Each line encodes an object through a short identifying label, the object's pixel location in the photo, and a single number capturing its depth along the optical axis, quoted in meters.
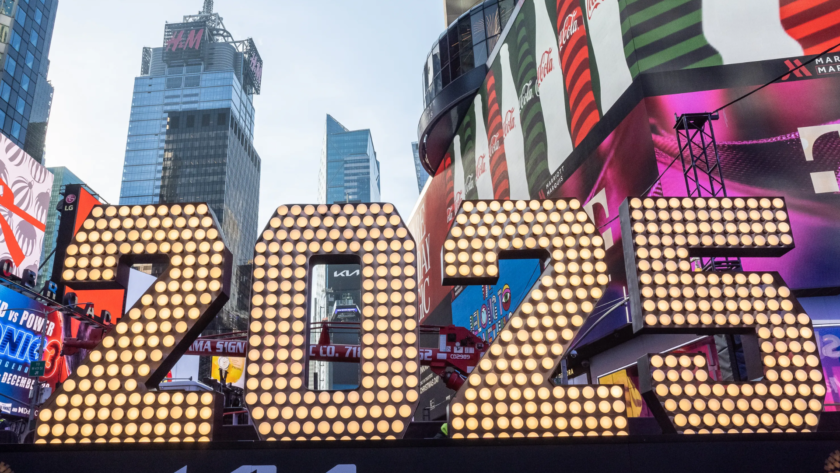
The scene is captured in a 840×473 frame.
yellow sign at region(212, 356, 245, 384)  40.78
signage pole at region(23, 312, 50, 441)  19.66
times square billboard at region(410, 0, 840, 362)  15.90
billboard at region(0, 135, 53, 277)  26.12
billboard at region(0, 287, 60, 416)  22.02
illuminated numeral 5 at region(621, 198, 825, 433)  5.26
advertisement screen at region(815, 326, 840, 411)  14.21
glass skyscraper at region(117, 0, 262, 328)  147.62
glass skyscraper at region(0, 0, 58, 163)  66.75
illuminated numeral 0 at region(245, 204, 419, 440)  5.11
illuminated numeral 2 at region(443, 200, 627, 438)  5.18
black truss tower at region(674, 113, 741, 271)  13.96
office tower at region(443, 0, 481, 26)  54.47
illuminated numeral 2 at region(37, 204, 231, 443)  5.09
